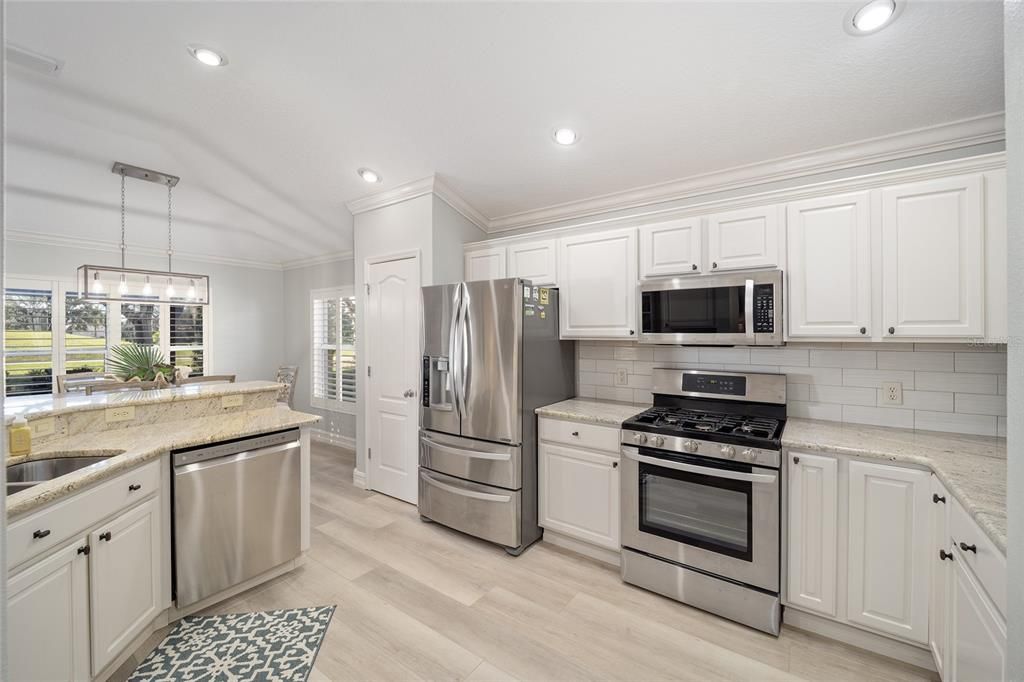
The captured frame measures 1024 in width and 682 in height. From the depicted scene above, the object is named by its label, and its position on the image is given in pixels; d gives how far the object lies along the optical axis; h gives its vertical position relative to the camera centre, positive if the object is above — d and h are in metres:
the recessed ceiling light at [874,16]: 1.76 +1.35
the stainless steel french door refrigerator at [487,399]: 2.93 -0.41
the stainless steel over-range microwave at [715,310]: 2.47 +0.19
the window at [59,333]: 4.57 +0.12
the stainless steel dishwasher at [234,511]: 2.21 -0.94
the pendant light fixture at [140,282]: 3.12 +0.46
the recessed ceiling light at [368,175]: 3.50 +1.35
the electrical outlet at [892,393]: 2.44 -0.29
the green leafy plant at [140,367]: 3.94 -0.25
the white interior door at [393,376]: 3.69 -0.30
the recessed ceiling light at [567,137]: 2.77 +1.32
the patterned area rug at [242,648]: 1.94 -1.47
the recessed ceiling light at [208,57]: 2.34 +1.56
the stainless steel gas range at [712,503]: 2.20 -0.88
